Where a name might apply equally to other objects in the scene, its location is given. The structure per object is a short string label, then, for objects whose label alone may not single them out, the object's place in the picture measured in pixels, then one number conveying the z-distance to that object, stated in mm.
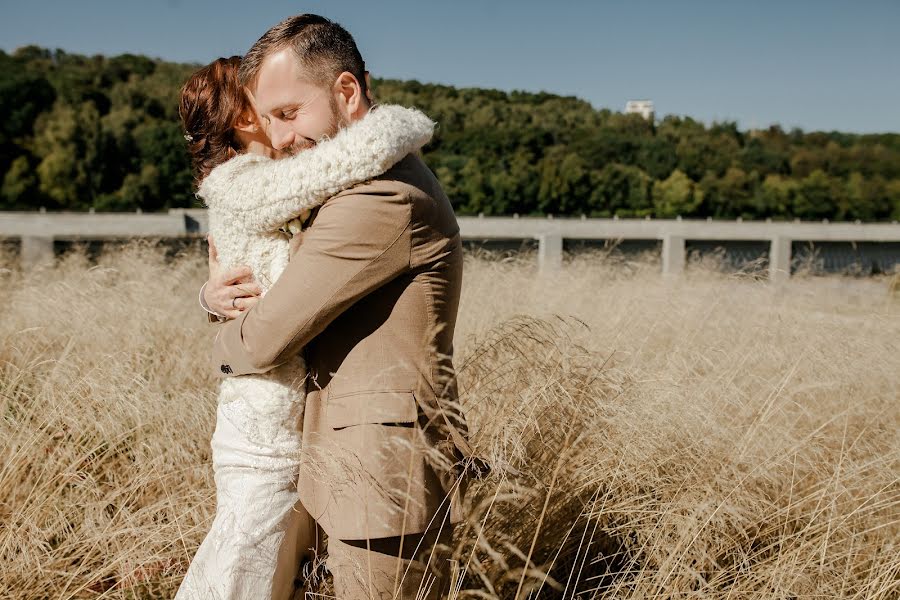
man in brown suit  1591
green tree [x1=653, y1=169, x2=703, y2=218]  90750
